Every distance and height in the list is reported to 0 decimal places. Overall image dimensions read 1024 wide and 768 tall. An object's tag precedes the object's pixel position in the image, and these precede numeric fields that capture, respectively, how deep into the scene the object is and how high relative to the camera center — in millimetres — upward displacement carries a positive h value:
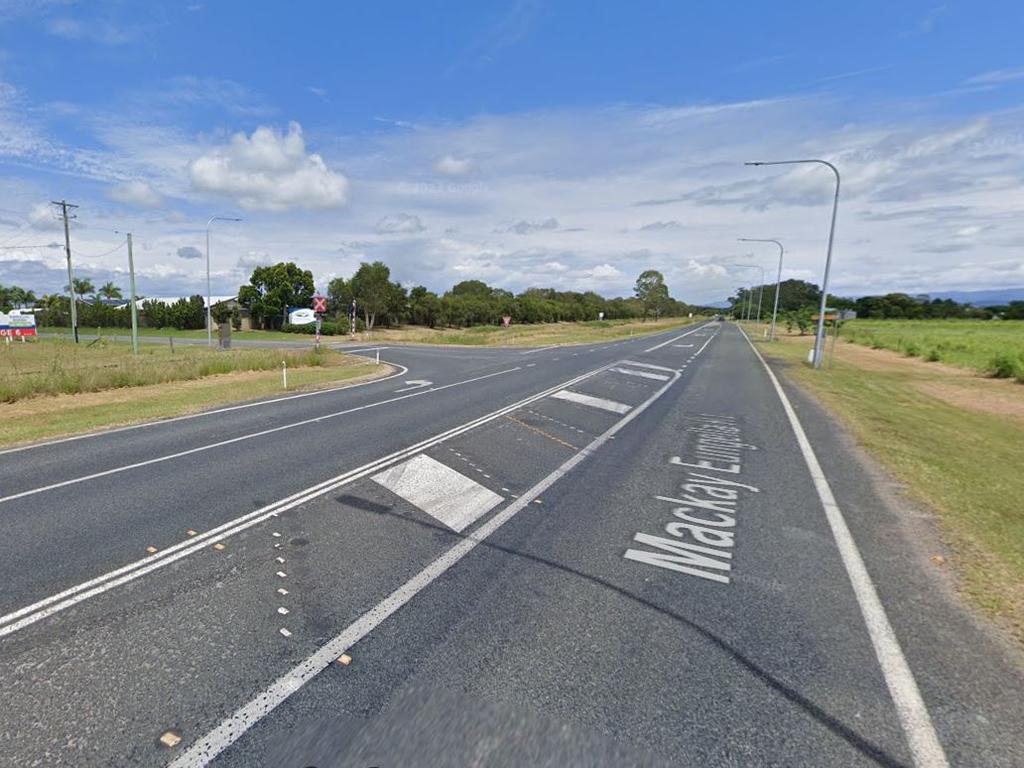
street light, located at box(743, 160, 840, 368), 20703 +312
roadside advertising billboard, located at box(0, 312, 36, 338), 43500 -2350
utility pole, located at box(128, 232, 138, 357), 26047 +1110
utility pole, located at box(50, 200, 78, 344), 36144 +4070
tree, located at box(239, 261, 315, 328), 64438 +1885
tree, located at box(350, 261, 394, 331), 65812 +2895
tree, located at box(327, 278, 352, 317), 68375 +1700
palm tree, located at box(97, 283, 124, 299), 111662 +2044
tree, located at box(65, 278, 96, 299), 101831 +2574
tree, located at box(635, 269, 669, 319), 125375 +7780
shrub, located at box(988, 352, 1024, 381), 20453 -1346
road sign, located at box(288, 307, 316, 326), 63541 -1066
